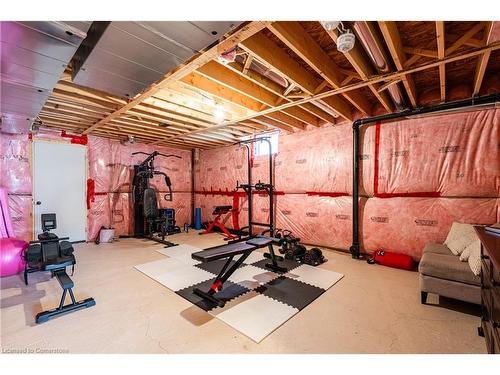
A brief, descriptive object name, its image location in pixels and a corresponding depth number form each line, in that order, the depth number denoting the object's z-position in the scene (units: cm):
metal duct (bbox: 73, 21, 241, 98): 163
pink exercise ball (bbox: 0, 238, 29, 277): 314
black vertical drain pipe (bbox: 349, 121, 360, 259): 433
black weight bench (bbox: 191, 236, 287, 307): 259
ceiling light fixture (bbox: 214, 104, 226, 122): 406
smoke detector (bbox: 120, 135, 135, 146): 604
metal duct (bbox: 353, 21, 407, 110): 195
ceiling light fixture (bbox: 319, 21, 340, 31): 172
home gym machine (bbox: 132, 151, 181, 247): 590
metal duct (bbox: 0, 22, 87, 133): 156
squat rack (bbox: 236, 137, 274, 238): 548
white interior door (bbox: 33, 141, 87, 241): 504
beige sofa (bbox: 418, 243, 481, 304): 226
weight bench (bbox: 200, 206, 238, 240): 604
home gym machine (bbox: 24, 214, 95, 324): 233
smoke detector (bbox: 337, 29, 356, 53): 187
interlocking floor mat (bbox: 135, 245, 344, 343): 226
